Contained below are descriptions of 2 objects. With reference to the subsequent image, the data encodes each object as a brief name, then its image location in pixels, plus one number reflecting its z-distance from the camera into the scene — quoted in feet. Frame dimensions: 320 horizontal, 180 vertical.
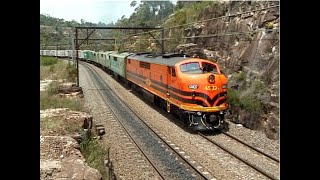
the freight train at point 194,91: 48.26
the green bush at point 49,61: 162.73
